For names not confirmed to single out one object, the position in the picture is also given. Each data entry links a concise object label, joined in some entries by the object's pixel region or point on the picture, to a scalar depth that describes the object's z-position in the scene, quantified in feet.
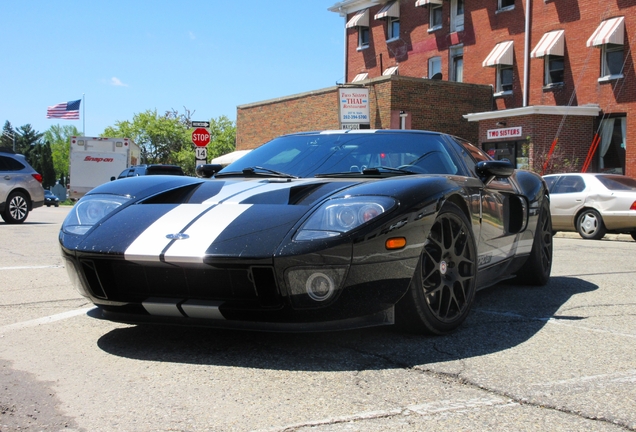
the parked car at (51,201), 160.74
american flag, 151.64
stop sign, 49.67
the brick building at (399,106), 83.87
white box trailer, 93.35
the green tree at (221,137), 262.06
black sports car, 10.57
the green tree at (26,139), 385.66
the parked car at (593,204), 43.68
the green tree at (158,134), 230.48
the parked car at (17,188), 49.42
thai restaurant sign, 83.61
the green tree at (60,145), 394.93
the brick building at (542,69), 76.74
